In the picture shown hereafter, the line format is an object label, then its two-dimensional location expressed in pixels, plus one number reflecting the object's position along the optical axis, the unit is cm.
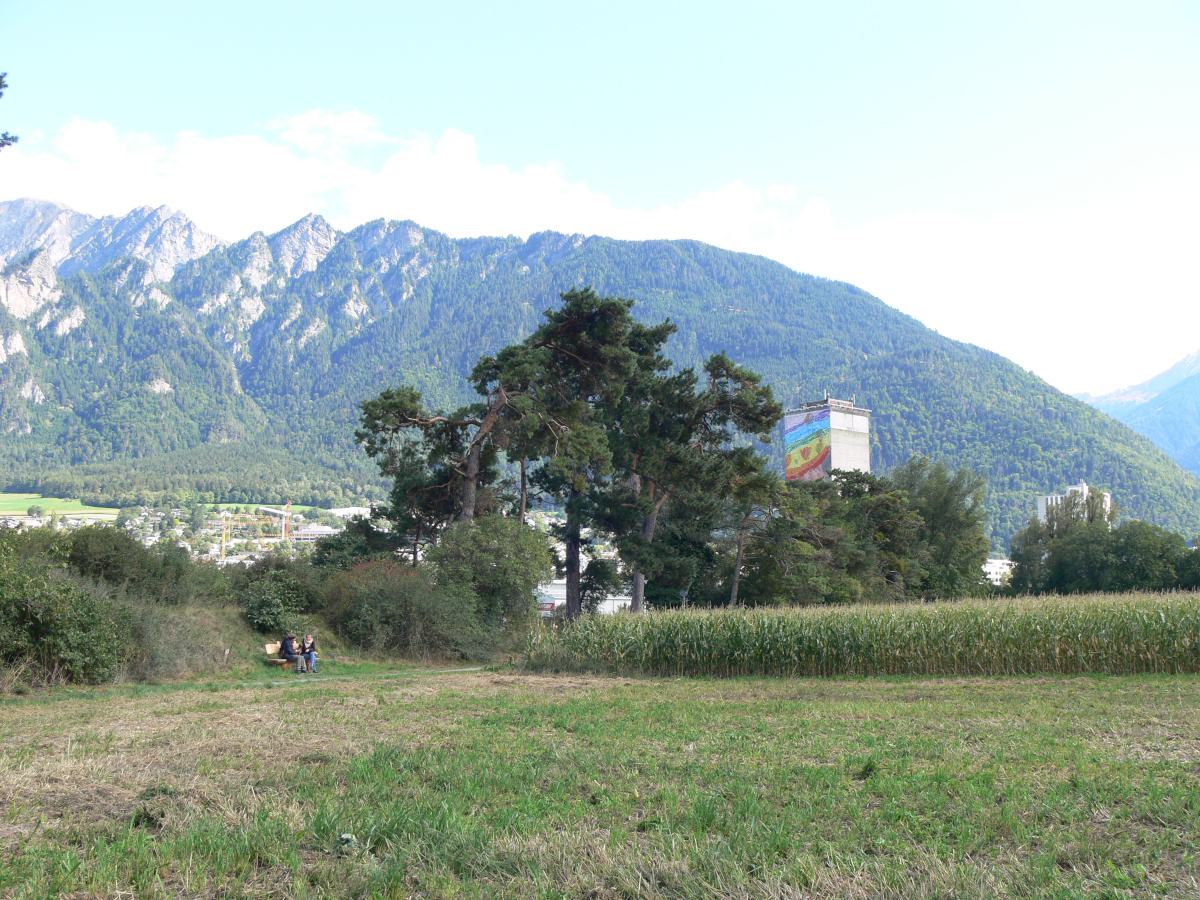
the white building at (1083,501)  7396
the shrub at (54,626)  1698
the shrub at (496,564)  3142
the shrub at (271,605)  2562
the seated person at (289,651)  2353
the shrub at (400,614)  2744
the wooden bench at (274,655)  2362
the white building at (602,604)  3771
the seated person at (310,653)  2316
